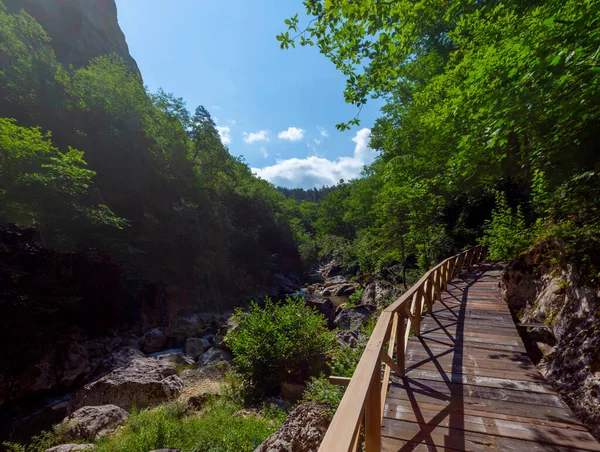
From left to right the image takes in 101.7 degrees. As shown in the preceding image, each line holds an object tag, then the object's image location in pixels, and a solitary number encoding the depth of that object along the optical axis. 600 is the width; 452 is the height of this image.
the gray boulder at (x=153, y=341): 13.14
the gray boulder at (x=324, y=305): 16.14
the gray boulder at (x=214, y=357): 10.66
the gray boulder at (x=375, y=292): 13.56
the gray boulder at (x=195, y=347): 12.49
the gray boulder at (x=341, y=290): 21.11
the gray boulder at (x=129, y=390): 7.69
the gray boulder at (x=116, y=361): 9.61
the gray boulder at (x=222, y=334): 12.18
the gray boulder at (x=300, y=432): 3.80
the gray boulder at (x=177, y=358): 10.73
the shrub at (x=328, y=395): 4.26
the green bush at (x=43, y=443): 5.79
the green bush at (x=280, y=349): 7.67
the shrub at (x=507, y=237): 7.08
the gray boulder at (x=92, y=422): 5.95
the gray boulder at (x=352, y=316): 12.62
